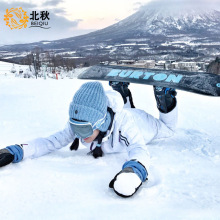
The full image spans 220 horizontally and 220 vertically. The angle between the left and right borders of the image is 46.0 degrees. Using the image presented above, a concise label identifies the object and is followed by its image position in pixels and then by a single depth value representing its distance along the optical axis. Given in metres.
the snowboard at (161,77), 1.74
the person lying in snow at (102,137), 1.07
